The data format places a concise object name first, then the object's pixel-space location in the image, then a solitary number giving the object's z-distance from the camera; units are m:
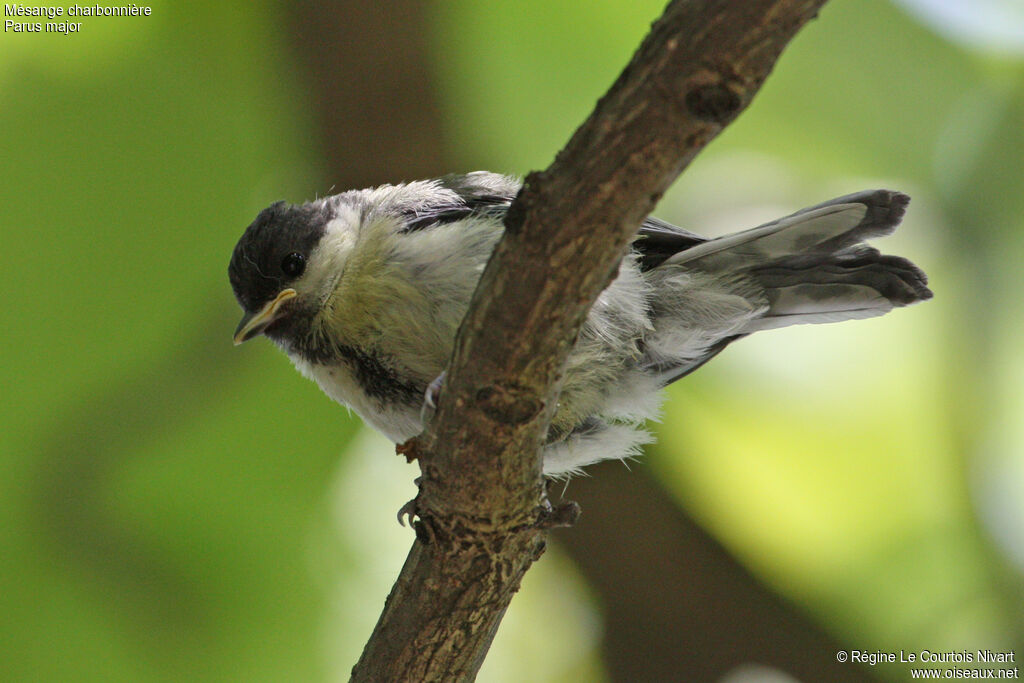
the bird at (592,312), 2.39
